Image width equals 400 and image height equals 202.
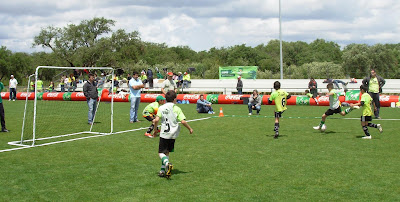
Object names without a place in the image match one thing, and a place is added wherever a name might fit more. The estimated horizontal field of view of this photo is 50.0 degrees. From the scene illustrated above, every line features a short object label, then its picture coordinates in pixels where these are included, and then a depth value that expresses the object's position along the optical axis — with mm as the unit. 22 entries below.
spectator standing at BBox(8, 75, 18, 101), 33634
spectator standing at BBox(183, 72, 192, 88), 37750
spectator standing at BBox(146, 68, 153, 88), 38069
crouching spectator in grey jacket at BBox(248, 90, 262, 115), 21717
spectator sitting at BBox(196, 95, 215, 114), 22062
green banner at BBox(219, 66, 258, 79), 39125
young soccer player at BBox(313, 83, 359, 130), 13953
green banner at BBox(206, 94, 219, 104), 30488
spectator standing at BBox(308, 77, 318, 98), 31312
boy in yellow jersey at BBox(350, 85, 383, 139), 12625
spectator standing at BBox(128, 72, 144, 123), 16719
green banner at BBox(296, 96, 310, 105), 28344
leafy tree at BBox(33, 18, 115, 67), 63500
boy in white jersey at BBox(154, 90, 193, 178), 8125
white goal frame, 11641
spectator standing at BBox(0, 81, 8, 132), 14561
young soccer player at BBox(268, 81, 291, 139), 13168
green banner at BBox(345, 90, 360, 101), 27203
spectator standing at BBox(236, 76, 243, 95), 34716
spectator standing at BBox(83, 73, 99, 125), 16516
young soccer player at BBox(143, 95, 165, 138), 13391
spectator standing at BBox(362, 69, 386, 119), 17891
